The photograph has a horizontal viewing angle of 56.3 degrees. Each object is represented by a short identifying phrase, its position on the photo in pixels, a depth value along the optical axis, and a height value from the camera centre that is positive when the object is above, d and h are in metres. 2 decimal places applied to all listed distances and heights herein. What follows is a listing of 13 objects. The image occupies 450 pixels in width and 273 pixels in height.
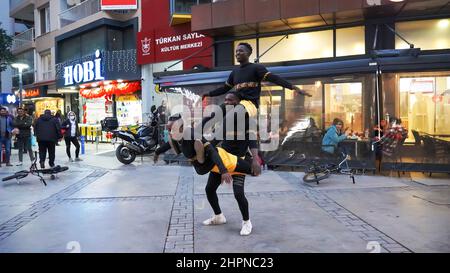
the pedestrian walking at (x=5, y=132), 12.52 -0.22
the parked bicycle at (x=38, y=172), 8.67 -1.02
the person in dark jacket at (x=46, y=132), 10.63 -0.20
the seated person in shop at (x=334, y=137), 9.28 -0.38
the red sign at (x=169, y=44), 16.28 +3.19
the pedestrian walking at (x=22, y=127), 12.96 -0.08
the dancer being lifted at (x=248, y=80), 4.99 +0.49
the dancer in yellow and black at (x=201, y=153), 4.68 -0.36
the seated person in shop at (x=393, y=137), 9.12 -0.40
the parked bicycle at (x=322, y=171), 8.12 -1.02
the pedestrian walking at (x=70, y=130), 12.93 -0.21
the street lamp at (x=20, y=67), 17.22 +2.51
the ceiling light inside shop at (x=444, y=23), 11.70 +2.65
